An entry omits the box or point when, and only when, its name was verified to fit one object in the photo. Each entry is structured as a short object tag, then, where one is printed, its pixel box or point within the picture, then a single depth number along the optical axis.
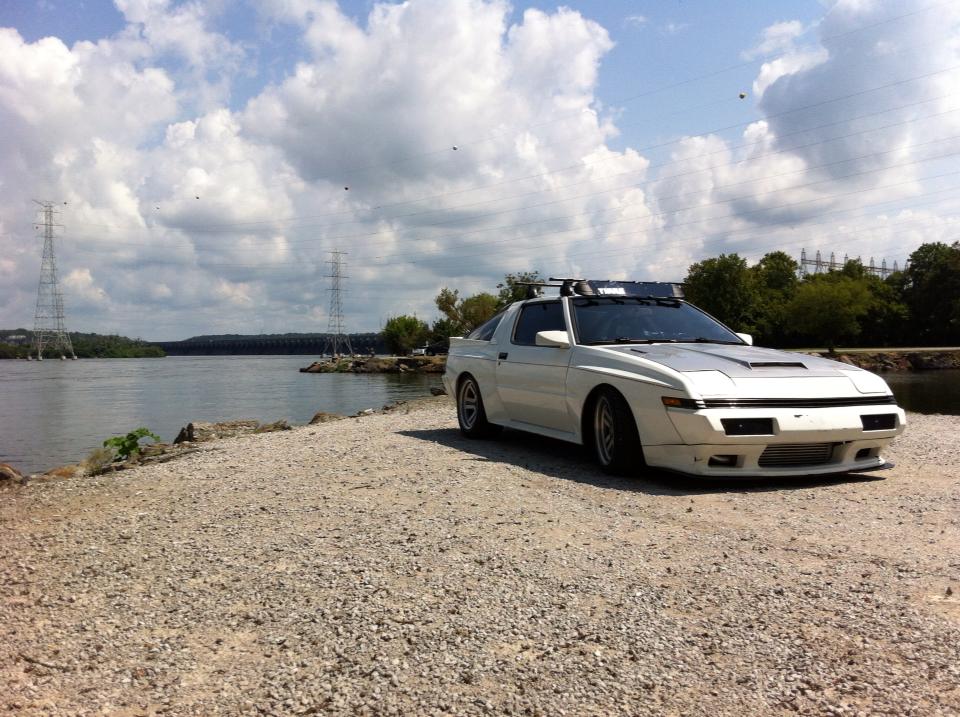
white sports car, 5.76
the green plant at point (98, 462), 9.70
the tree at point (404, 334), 131.25
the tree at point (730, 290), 83.50
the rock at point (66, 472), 9.69
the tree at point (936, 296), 71.88
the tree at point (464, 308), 101.88
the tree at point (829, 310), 68.19
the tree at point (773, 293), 81.44
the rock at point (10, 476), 8.33
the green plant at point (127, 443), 11.53
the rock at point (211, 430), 13.85
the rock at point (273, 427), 14.60
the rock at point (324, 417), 16.27
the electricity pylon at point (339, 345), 107.21
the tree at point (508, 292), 86.07
